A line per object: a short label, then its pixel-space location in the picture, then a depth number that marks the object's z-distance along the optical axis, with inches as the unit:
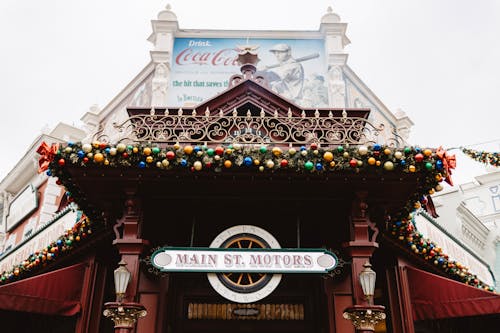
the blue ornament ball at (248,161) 260.4
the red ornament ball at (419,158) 263.6
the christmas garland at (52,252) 361.4
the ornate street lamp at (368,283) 259.0
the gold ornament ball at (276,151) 261.7
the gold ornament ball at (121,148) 263.4
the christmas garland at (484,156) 466.6
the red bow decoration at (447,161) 268.0
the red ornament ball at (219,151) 261.7
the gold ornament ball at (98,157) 260.8
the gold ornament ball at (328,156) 259.3
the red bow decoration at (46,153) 264.5
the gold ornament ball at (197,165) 261.5
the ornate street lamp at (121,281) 259.1
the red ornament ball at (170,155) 262.2
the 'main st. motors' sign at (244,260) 262.4
